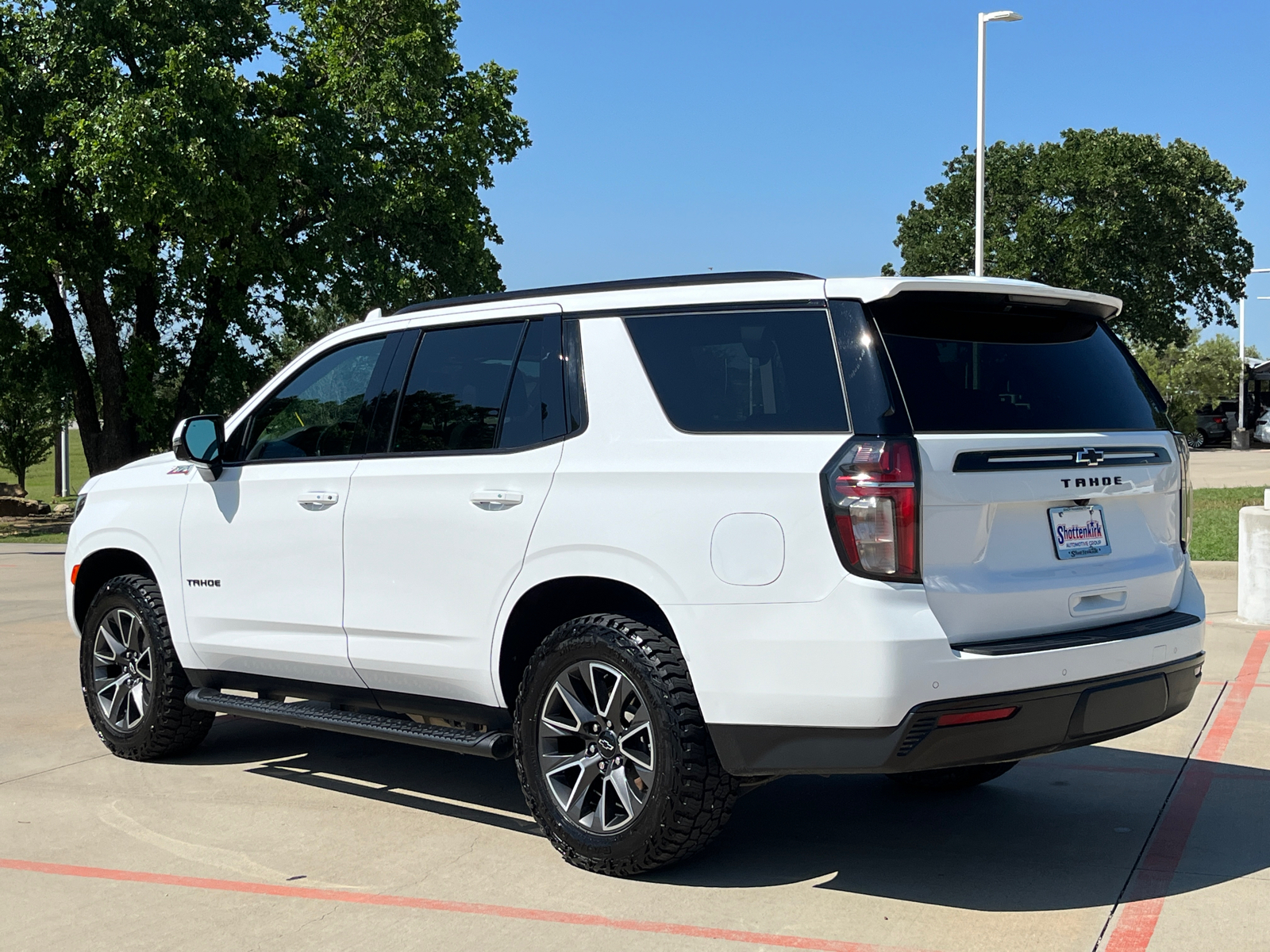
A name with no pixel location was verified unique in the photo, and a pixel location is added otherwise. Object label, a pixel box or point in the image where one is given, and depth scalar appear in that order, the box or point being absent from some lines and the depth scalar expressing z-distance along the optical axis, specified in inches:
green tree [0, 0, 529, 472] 817.5
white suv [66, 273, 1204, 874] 161.5
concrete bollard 394.0
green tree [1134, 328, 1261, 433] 3240.7
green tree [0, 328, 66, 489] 1006.4
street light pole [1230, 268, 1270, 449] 2101.4
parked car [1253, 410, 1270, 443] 2186.0
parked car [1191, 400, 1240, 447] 2266.2
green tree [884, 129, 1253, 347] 1877.5
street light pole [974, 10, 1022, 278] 997.4
